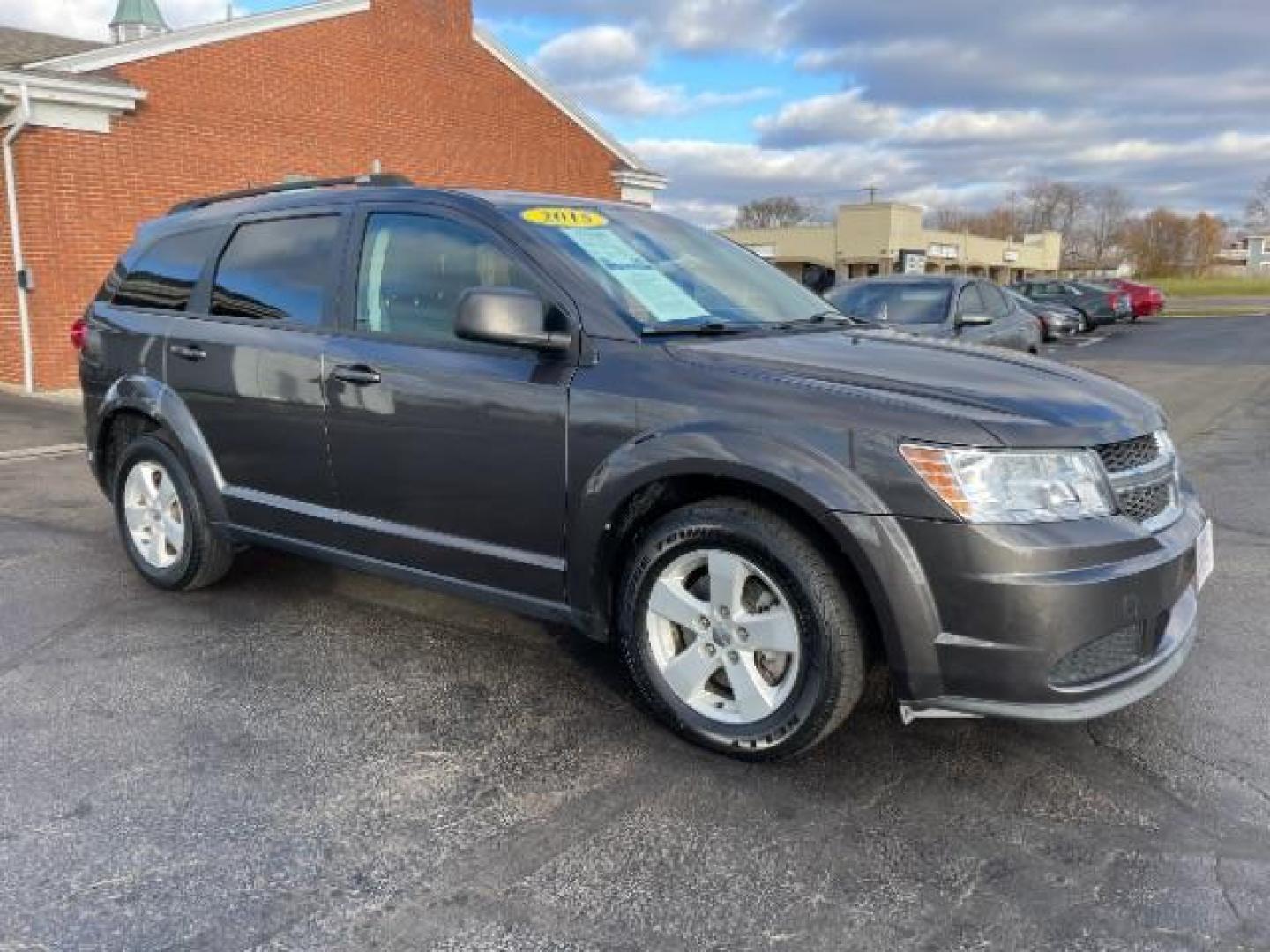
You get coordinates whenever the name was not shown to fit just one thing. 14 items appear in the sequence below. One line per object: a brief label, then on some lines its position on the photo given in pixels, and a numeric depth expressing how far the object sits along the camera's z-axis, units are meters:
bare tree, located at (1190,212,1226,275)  102.69
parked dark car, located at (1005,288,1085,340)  25.23
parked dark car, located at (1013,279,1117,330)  31.30
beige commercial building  44.31
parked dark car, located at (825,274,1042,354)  9.54
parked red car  36.03
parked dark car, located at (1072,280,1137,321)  32.06
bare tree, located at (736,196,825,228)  81.50
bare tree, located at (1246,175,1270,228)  98.38
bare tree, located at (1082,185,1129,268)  107.19
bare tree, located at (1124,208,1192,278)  98.75
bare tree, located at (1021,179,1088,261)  108.88
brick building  11.96
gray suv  2.84
